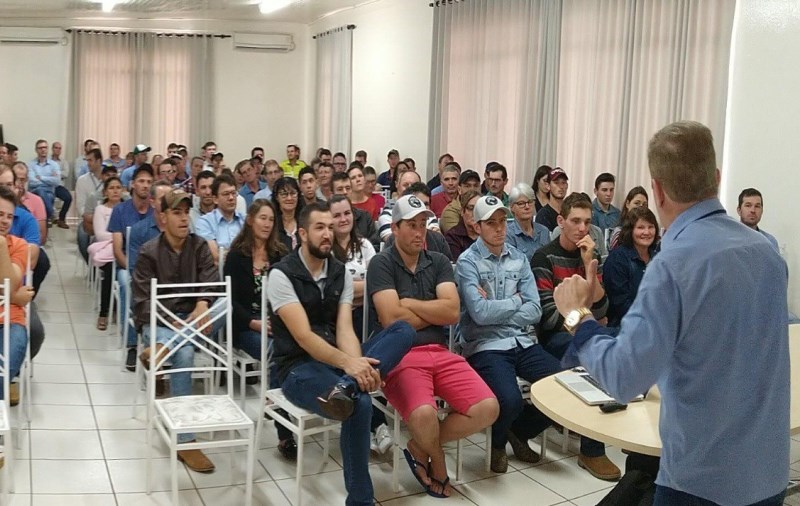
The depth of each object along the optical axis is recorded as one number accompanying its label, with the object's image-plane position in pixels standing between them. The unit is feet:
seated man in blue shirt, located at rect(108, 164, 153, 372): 17.40
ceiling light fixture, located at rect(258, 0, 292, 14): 37.19
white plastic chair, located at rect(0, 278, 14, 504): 10.02
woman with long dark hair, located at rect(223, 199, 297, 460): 13.33
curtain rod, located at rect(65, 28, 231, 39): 41.94
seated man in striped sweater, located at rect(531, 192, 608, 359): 13.05
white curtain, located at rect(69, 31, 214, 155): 42.16
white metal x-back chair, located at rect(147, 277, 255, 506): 9.96
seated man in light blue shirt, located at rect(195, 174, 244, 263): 17.04
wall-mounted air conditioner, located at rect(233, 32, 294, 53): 43.27
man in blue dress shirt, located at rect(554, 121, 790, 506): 5.24
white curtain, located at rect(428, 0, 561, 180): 25.53
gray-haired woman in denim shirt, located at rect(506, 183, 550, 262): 15.55
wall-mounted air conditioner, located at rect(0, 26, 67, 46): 41.14
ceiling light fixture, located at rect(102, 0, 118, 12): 37.43
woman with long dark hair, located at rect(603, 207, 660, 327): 13.70
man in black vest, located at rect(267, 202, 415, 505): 10.19
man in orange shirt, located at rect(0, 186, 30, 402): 11.71
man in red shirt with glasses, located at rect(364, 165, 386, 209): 23.22
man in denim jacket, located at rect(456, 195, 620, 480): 12.13
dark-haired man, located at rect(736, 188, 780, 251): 18.12
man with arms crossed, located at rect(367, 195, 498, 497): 11.15
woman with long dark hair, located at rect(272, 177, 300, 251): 16.38
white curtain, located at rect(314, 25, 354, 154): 38.73
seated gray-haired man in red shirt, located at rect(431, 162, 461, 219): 23.87
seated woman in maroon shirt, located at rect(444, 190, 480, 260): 16.29
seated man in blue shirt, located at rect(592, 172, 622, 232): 21.57
